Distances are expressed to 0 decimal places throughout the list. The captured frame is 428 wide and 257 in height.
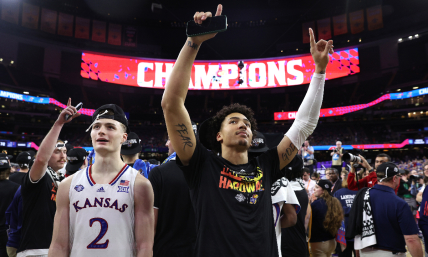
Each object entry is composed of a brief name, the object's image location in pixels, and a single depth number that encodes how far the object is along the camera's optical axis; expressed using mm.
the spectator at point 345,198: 6637
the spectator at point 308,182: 8461
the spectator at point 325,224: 5184
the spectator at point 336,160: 12086
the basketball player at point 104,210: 2104
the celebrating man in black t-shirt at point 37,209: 3283
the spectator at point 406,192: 10484
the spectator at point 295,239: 4105
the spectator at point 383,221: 4004
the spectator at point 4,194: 4469
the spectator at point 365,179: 5918
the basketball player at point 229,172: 1954
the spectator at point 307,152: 12763
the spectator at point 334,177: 7910
